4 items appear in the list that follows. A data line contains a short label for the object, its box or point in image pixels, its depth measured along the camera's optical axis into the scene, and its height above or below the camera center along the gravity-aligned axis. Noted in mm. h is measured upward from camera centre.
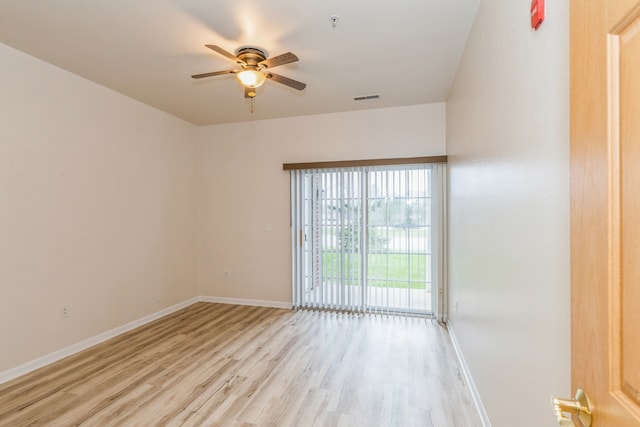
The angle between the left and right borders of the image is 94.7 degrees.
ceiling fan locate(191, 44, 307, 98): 2331 +1215
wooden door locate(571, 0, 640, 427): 498 +22
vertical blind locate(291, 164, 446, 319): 3863 -290
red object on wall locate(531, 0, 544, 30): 1038 +733
